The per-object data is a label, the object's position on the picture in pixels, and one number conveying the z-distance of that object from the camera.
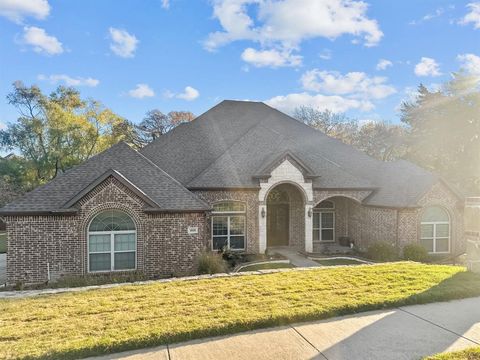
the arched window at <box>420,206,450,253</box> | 15.44
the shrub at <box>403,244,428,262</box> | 14.27
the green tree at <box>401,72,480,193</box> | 25.48
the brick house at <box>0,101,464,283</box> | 11.17
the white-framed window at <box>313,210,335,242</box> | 18.36
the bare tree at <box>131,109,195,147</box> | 43.09
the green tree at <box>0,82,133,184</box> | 28.16
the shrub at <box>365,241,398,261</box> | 14.57
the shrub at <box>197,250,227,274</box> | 11.58
